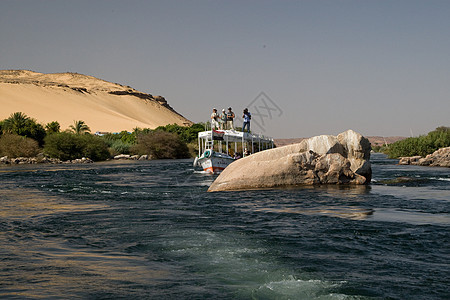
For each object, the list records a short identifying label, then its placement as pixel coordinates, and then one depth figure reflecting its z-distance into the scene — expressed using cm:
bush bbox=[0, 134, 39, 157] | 5844
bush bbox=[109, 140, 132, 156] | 7556
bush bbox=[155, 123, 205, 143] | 9194
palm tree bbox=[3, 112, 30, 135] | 6775
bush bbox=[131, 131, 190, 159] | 7456
